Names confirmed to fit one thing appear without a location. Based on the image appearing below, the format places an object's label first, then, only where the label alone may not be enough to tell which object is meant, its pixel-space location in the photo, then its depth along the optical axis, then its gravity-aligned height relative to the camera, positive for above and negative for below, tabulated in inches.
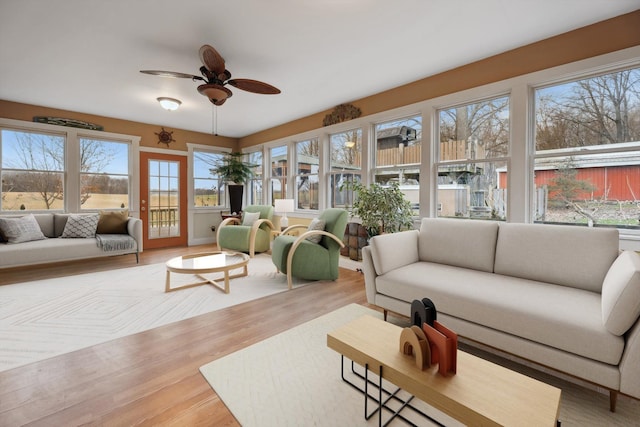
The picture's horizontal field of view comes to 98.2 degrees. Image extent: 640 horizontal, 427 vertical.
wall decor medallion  233.1 +59.6
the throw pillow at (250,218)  210.5 -8.3
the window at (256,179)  256.0 +26.8
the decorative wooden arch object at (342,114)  171.2 +59.6
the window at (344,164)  177.2 +28.2
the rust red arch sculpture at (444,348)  44.1 -22.8
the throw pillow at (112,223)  179.2 -10.3
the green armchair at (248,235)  195.2 -20.2
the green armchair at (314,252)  135.6 -22.3
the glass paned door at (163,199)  229.9 +7.1
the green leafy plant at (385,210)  141.2 -1.5
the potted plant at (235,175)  247.0 +28.9
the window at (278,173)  233.1 +29.9
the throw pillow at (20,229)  149.4 -12.3
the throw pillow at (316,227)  139.2 -10.2
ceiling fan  103.1 +50.7
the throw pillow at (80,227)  167.2 -12.0
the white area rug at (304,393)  54.1 -41.1
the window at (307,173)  205.9 +26.0
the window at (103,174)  203.2 +25.2
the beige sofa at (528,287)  53.8 -22.0
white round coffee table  114.9 -25.6
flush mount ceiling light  154.5 +58.6
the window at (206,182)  256.8 +23.8
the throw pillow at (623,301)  51.4 -18.0
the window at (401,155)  148.0 +29.4
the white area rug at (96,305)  82.9 -38.8
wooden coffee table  36.8 -27.2
